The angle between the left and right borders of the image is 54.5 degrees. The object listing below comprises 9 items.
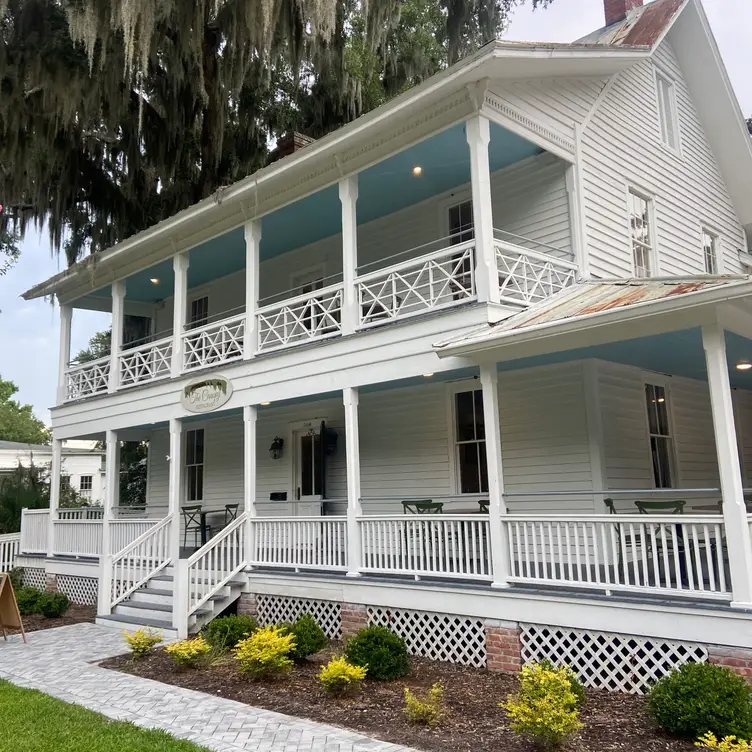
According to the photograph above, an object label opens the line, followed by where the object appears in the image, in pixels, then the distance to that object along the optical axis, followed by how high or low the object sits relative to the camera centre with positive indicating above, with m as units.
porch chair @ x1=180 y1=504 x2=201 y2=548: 15.60 -0.49
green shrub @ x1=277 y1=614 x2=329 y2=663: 9.10 -1.75
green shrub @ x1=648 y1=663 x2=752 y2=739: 5.85 -1.78
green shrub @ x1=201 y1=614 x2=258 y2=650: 9.86 -1.79
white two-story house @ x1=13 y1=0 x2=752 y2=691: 7.96 +1.70
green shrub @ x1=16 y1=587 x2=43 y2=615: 13.79 -1.77
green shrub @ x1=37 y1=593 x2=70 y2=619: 13.39 -1.82
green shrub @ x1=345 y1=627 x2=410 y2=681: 8.21 -1.79
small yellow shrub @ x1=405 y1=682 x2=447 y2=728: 6.63 -1.97
